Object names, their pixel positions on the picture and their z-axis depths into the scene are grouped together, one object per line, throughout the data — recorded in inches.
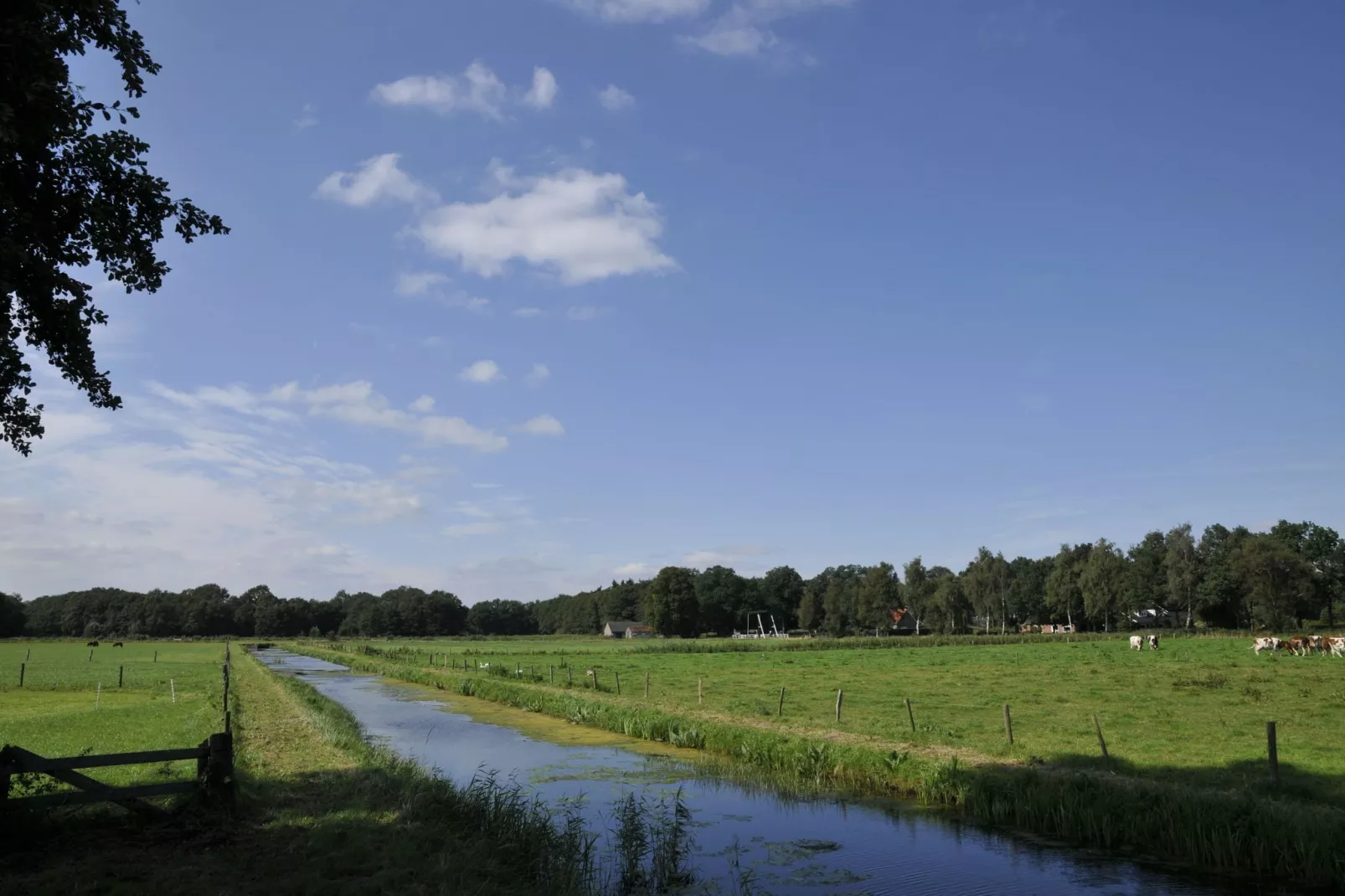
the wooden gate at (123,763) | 467.5
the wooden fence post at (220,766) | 539.5
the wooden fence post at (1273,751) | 661.3
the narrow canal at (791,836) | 543.5
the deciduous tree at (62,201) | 405.7
